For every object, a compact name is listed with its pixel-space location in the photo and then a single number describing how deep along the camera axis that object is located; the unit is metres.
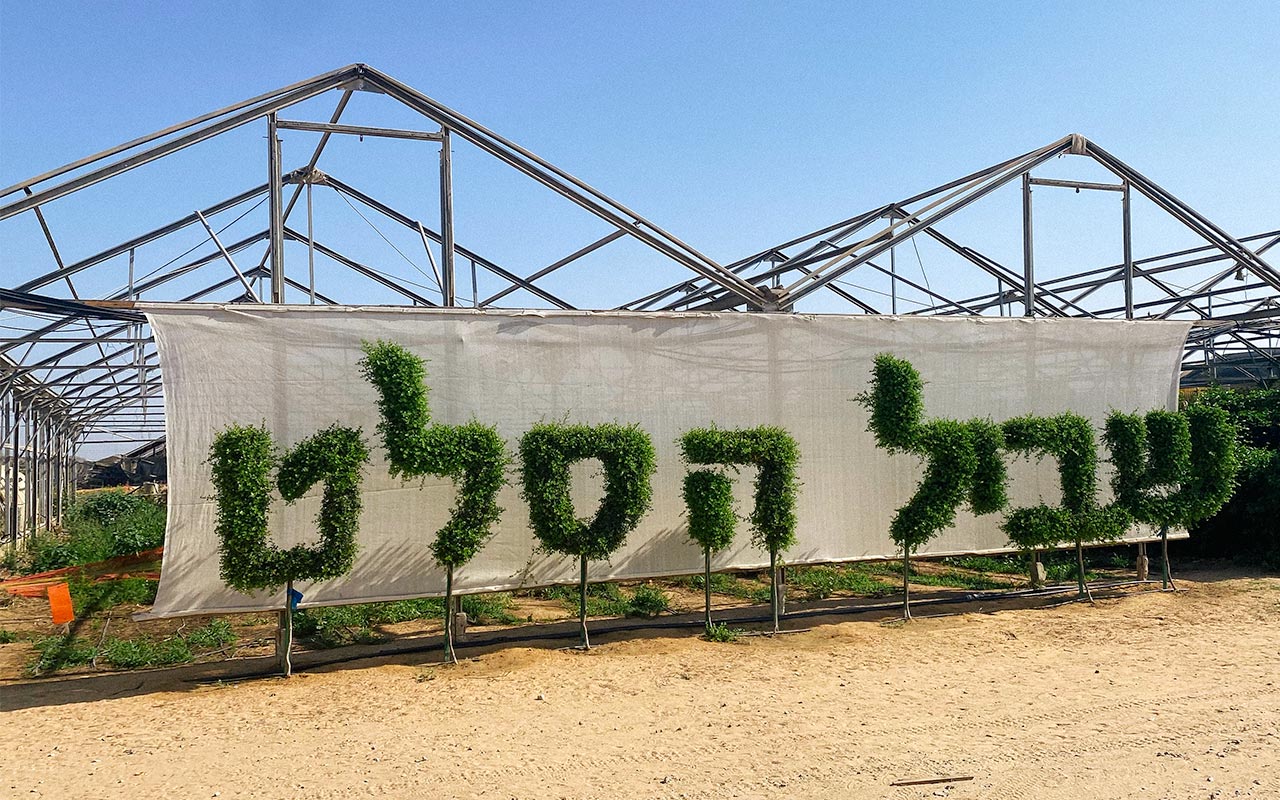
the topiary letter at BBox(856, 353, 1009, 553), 11.09
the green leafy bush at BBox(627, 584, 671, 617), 11.86
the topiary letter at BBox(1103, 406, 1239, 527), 12.37
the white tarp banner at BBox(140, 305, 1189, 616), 9.07
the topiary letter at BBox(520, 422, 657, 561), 9.73
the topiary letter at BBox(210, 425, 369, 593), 8.66
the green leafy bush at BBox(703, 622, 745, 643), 10.33
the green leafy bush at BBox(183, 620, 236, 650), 10.41
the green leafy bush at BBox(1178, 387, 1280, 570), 14.02
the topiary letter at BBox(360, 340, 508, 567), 9.17
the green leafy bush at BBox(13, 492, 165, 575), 16.36
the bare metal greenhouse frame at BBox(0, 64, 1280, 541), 9.63
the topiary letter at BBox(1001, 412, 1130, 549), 11.73
